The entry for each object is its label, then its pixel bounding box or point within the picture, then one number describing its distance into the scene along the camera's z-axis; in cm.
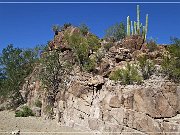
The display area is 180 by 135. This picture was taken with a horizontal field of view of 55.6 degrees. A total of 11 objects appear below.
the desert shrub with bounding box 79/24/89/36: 1751
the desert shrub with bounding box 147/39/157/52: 1433
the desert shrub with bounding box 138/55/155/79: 1287
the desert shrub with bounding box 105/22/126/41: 1827
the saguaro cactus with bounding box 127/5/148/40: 1540
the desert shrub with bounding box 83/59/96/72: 1414
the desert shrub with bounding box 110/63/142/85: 1218
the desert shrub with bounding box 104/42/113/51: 1554
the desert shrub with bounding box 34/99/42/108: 1594
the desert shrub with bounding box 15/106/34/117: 1489
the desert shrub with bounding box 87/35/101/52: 1563
